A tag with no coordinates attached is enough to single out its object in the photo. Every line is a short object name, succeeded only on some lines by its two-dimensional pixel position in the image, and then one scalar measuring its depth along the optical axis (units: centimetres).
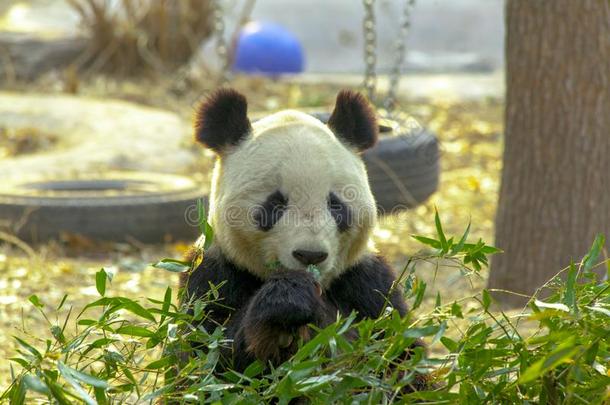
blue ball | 2779
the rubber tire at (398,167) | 1295
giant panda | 561
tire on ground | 1298
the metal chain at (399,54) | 1041
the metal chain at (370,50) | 1026
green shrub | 512
